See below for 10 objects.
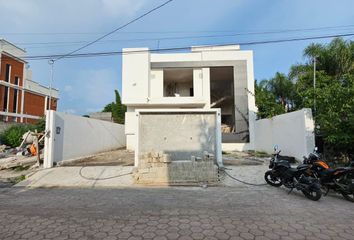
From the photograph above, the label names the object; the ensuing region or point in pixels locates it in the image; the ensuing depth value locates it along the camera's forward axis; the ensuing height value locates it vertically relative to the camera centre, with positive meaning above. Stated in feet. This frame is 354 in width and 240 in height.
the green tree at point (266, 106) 46.75 +6.10
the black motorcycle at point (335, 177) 18.78 -3.71
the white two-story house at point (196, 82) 56.54 +13.69
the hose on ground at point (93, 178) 27.46 -5.25
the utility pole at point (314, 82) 30.16 +8.75
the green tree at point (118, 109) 107.55 +12.10
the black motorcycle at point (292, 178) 18.99 -4.12
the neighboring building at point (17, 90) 98.78 +21.28
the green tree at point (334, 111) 25.75 +2.75
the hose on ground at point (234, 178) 25.56 -5.26
